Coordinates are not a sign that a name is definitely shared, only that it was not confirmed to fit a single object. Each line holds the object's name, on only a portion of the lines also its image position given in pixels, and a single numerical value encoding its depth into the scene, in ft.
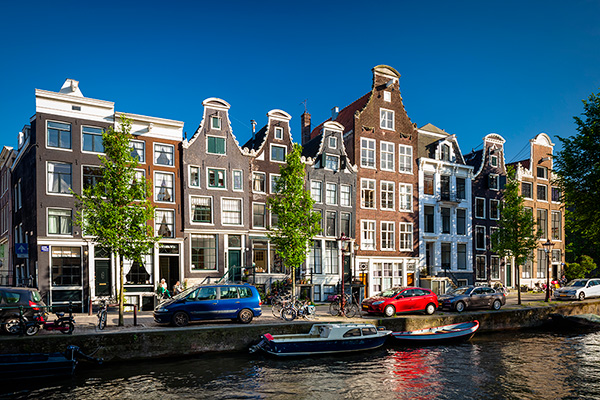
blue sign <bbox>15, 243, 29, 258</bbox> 94.01
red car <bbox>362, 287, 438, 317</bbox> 90.89
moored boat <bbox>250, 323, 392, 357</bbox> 70.95
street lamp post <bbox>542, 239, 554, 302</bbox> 121.06
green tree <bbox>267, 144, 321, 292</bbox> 98.53
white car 125.39
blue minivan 73.72
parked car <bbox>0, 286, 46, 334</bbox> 65.82
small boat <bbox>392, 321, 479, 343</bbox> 82.74
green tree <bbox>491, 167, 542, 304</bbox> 120.78
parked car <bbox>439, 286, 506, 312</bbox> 100.32
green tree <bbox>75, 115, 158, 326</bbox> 72.84
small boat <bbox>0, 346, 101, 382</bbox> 56.65
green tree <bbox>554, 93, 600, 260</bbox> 85.81
